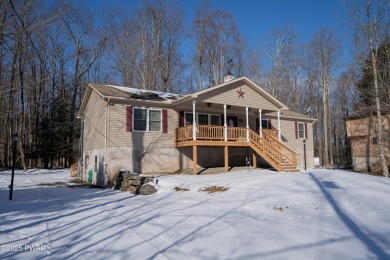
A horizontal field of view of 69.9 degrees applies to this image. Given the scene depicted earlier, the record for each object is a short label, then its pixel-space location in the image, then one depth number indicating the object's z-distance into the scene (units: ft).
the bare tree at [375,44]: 60.70
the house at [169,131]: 48.20
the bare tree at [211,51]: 102.01
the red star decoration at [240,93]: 56.75
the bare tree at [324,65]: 103.27
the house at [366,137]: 79.87
